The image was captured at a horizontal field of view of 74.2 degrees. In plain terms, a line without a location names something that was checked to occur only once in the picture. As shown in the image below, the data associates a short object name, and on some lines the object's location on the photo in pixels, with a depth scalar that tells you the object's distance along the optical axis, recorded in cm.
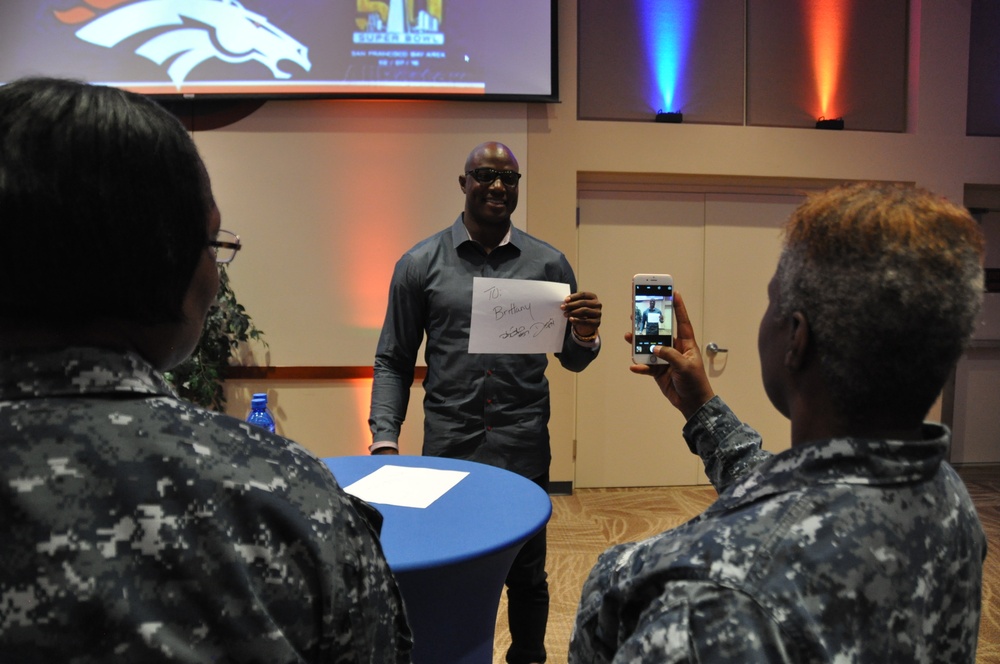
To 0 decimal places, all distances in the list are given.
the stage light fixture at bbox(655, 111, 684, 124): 419
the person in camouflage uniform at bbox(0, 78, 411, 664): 52
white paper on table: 138
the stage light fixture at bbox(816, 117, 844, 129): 431
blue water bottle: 268
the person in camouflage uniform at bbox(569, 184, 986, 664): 55
